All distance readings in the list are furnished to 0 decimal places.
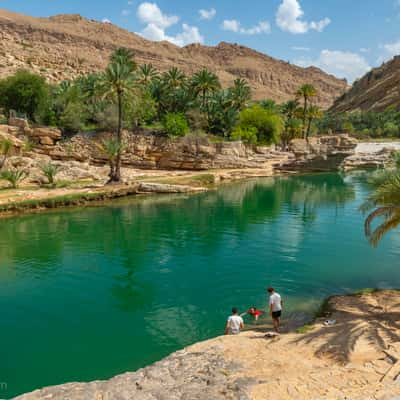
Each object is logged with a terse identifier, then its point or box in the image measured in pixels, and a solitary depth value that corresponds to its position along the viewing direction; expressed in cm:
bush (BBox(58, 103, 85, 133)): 5481
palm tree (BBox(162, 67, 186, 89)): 6206
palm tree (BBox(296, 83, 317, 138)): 7262
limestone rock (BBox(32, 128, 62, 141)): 5275
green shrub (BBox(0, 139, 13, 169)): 4212
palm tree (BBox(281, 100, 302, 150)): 7638
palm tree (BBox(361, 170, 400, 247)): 1214
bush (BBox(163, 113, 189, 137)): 5688
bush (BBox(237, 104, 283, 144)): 6625
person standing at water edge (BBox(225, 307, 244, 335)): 1166
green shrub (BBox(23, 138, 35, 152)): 4966
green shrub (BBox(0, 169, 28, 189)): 3847
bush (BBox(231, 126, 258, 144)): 6211
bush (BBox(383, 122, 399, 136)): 9738
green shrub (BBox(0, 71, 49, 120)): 5575
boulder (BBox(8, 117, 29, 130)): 5238
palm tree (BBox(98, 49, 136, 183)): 4009
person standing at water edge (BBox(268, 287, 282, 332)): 1221
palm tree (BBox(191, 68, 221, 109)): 6088
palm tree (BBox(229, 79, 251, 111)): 6631
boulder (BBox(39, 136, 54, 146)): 5297
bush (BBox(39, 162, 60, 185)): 4059
